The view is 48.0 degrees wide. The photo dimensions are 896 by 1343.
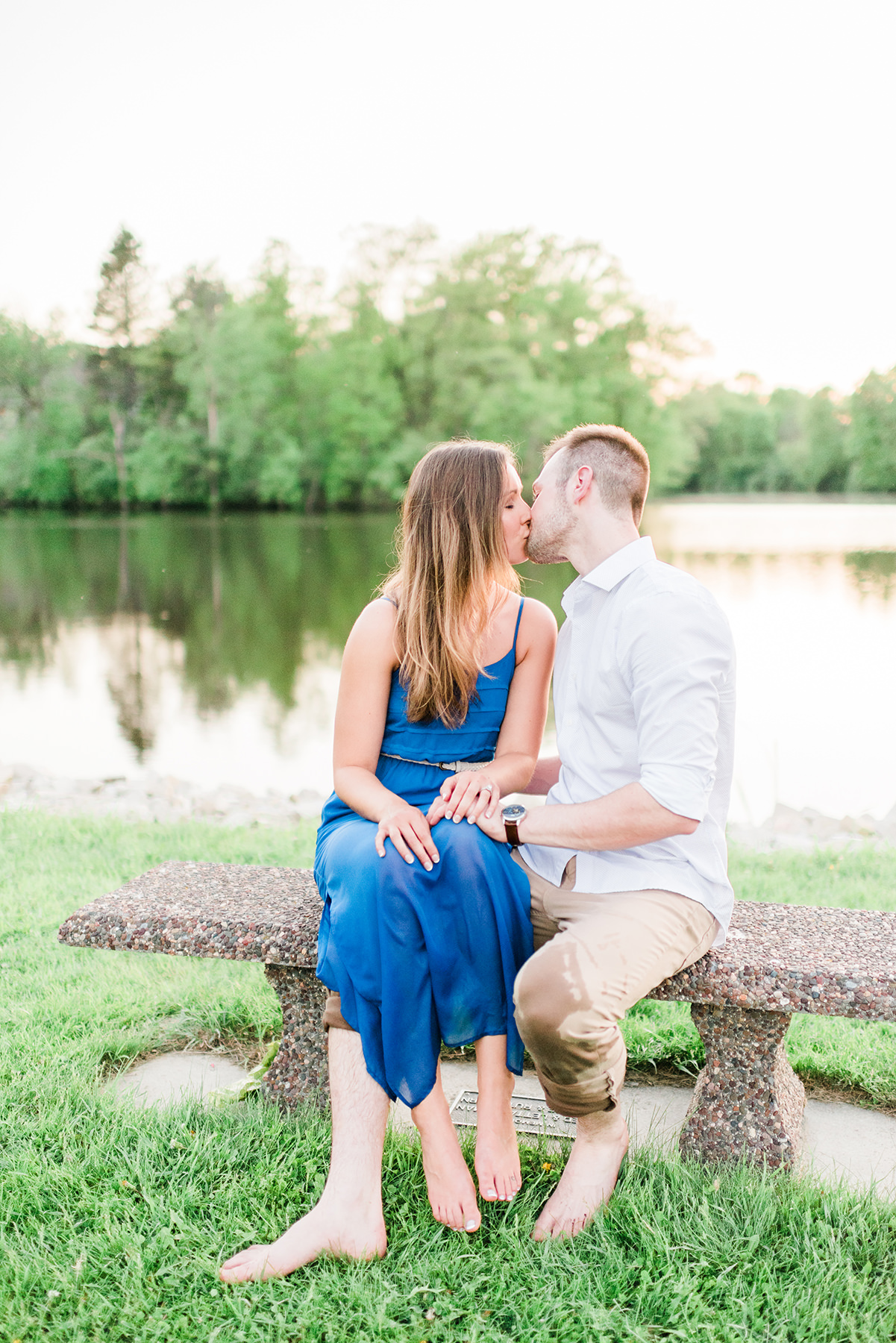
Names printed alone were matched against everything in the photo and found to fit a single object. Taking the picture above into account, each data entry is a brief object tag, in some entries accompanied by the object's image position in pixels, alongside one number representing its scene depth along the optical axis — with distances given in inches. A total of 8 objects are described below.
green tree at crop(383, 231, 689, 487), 1560.0
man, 89.4
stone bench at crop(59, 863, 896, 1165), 94.0
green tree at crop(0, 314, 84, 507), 1790.1
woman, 92.5
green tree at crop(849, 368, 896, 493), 1891.0
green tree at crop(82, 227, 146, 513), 1811.0
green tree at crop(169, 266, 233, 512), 1761.8
